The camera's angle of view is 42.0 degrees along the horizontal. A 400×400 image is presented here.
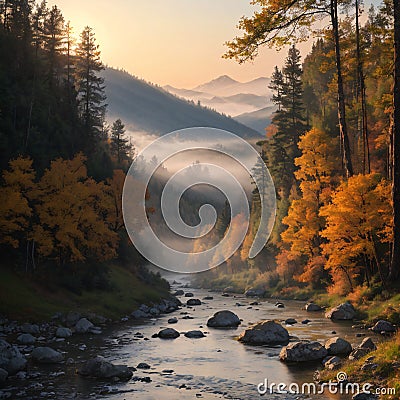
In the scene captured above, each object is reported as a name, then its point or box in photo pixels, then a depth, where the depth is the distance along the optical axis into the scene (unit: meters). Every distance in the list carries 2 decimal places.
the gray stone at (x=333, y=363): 22.53
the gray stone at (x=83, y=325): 40.55
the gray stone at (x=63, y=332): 37.72
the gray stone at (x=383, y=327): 33.72
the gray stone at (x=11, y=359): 24.73
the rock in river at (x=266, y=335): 33.41
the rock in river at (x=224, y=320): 43.19
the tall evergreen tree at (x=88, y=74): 84.06
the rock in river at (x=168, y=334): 37.22
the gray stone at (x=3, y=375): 23.13
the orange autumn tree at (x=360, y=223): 43.41
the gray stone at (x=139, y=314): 53.06
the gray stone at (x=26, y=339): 34.02
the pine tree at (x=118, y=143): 111.50
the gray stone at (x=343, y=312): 43.03
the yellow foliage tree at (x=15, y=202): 48.22
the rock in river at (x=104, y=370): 23.67
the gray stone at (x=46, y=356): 27.67
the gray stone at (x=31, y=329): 37.94
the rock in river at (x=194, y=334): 37.22
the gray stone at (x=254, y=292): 84.04
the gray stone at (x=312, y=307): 52.88
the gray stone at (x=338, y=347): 27.47
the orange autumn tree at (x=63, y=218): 52.88
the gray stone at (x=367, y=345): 25.19
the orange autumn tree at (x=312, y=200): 59.81
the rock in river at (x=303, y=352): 26.42
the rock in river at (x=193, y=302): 68.91
